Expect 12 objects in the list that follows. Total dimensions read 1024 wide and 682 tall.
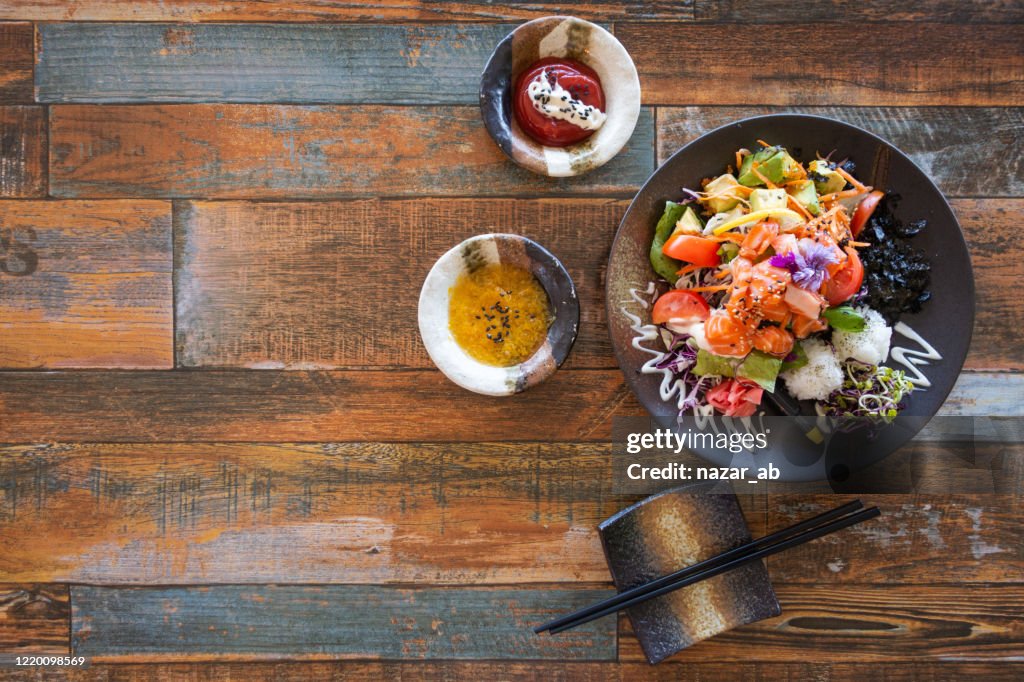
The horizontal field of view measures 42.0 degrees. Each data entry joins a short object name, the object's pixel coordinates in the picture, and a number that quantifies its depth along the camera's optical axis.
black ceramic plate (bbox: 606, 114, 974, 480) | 0.81
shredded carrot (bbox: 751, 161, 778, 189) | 0.79
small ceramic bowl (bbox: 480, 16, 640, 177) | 0.83
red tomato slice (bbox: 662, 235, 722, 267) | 0.80
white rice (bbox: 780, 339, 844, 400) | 0.80
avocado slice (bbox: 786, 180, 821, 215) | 0.79
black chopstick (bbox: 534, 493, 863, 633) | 0.84
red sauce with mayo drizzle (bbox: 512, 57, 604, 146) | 0.84
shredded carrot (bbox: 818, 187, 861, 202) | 0.80
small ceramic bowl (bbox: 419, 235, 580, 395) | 0.83
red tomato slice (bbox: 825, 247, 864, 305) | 0.78
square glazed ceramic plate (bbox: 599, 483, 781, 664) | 0.85
